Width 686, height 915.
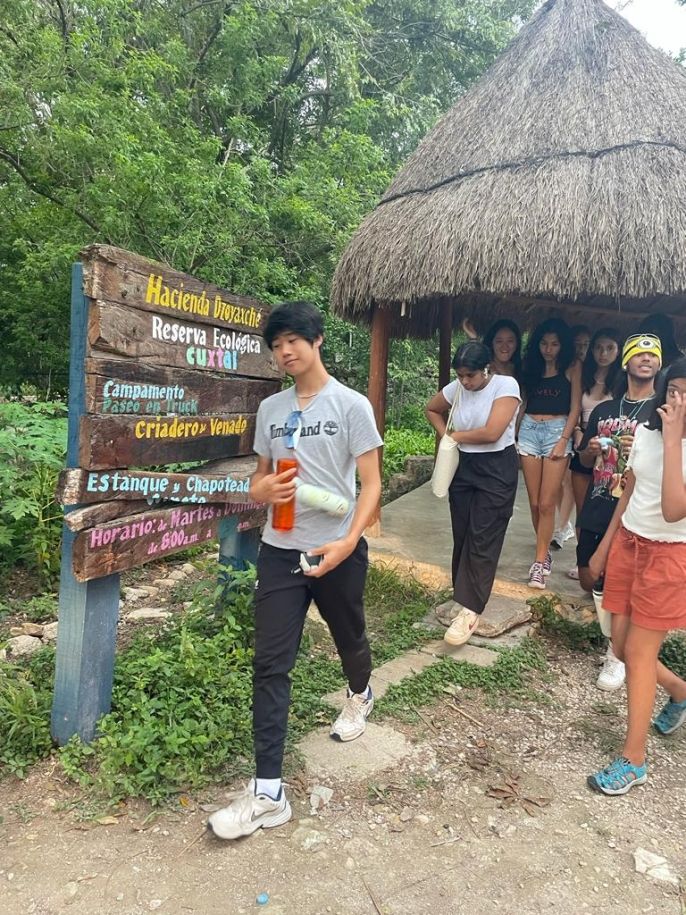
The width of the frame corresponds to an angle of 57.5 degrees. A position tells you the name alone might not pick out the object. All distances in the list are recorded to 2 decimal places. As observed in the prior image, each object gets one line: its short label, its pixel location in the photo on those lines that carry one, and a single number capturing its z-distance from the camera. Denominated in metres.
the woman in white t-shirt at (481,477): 3.27
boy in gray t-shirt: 2.06
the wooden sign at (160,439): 2.28
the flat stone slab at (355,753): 2.41
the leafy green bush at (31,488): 4.03
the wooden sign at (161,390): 2.29
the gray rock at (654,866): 1.93
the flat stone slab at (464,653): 3.32
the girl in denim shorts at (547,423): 4.16
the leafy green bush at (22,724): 2.36
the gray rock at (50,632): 3.52
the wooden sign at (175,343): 2.28
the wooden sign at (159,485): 2.24
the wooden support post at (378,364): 5.04
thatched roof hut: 4.01
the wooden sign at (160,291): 2.23
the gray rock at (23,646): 3.27
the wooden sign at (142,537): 2.29
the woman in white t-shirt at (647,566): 2.15
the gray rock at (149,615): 3.75
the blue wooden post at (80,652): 2.37
